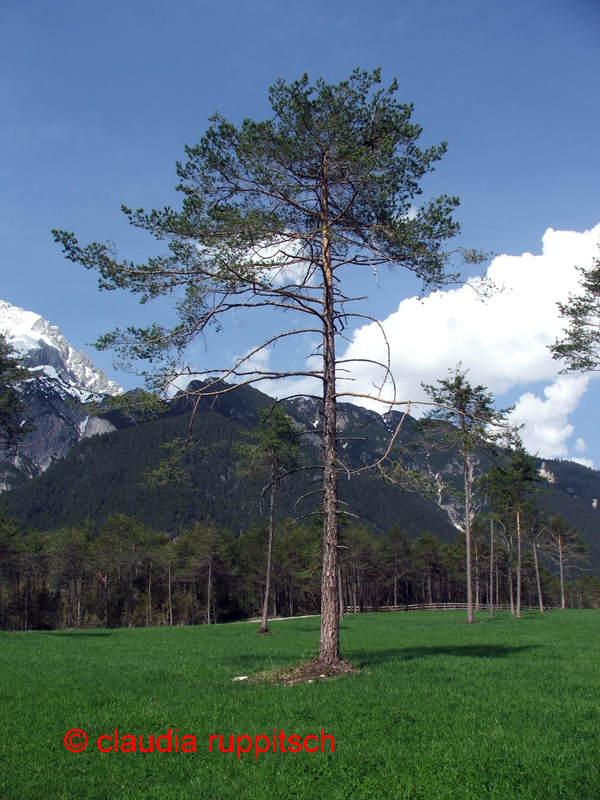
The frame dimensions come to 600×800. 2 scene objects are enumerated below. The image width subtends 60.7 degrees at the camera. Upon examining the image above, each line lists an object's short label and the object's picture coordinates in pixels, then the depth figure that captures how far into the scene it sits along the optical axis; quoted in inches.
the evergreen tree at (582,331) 800.9
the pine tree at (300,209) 457.4
